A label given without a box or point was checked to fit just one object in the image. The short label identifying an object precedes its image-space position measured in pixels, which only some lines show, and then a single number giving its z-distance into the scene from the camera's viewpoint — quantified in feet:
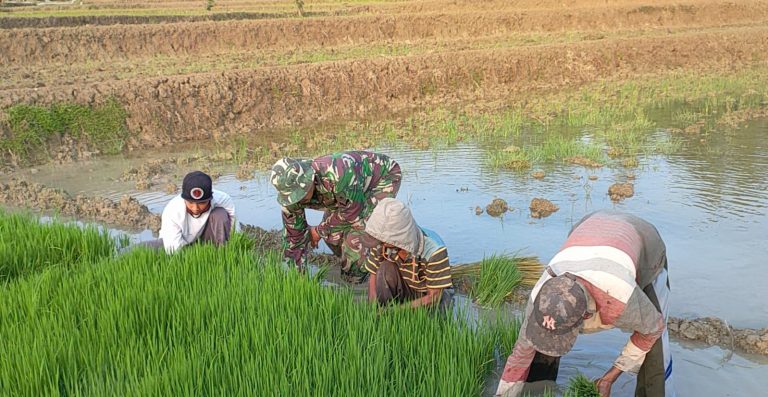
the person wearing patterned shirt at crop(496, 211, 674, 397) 7.09
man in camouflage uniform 11.60
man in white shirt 12.32
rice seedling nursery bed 8.03
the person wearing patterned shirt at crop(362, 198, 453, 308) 9.74
